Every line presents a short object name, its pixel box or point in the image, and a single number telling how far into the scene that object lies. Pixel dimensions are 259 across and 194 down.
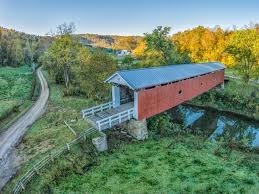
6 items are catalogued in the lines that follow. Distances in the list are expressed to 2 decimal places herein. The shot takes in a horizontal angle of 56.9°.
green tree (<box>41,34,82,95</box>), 37.75
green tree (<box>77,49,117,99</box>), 28.11
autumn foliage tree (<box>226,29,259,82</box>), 33.28
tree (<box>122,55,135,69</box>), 59.59
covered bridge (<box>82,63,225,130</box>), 20.39
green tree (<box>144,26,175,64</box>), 38.73
